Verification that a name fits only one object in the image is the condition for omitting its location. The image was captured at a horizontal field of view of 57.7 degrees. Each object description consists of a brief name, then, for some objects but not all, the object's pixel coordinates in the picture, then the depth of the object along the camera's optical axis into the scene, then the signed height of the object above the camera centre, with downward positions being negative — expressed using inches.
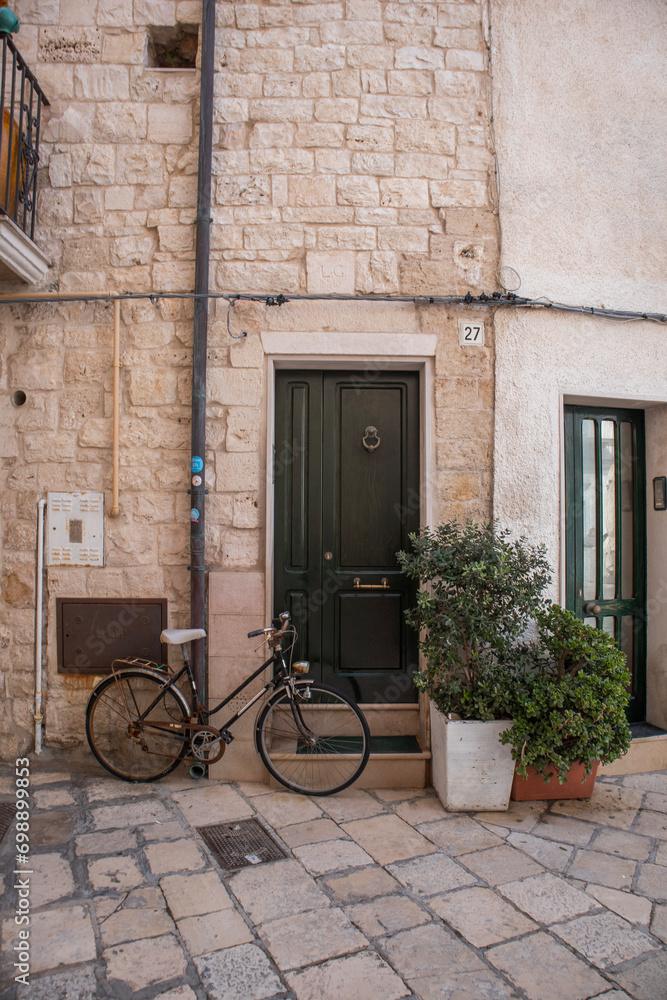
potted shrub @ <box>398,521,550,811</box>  131.6 -28.3
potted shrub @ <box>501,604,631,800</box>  126.2 -40.7
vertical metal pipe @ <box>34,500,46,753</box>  151.4 -28.4
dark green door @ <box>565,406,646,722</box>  167.5 -1.7
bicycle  138.6 -49.2
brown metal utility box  152.4 -28.6
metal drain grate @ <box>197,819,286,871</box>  111.3 -62.8
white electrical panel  153.8 -2.7
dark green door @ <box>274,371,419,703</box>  158.1 -0.2
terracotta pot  137.6 -60.9
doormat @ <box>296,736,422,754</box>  144.6 -55.9
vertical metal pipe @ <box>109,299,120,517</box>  151.5 +29.2
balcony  140.4 +85.5
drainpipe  148.2 +40.0
